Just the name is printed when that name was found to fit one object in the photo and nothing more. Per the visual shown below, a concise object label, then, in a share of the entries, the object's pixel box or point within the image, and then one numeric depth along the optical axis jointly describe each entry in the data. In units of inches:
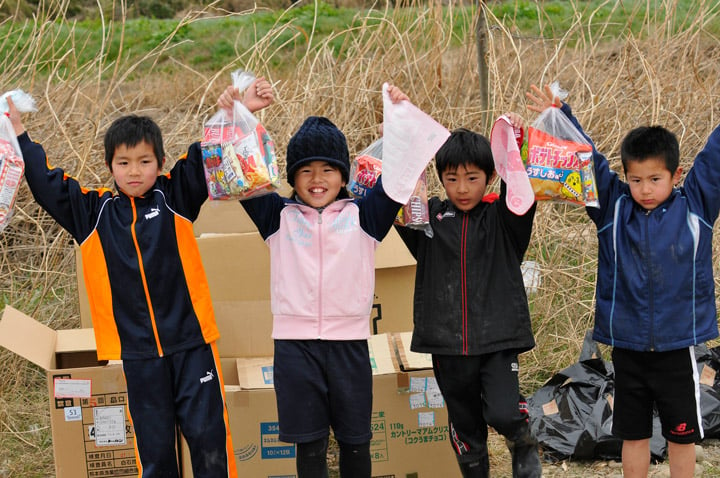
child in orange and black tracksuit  220.7
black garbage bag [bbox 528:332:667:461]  281.6
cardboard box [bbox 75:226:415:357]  279.3
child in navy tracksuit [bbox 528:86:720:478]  219.9
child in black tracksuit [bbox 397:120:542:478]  225.9
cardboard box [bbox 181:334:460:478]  260.4
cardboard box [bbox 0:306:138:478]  255.0
